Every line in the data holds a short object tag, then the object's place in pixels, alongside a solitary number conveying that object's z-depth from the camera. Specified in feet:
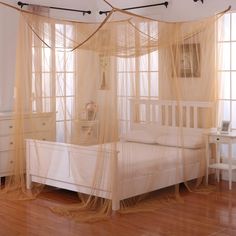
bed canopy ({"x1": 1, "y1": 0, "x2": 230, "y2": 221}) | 16.30
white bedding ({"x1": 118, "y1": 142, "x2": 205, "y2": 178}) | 16.74
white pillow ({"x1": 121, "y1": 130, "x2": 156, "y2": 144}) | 17.57
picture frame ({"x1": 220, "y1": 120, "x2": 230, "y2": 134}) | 19.83
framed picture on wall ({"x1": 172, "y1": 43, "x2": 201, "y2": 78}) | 18.44
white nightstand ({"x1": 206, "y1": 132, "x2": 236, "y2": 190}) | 19.43
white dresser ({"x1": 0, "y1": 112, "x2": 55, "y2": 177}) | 18.20
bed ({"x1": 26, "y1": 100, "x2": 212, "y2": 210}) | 16.66
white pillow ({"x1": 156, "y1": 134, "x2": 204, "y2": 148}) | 19.24
